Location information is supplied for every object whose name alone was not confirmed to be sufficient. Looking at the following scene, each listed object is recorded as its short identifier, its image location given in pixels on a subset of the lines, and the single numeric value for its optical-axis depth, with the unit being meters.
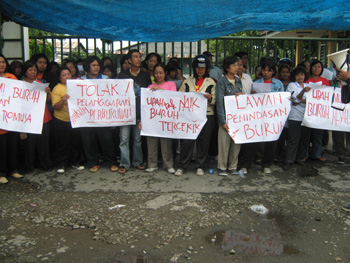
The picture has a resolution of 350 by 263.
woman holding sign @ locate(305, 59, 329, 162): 6.29
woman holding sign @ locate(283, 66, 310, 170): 6.08
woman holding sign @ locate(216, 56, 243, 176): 5.65
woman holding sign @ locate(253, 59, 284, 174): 5.98
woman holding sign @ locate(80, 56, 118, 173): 5.89
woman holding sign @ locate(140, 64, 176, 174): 5.82
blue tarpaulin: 5.47
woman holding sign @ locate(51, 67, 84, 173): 5.75
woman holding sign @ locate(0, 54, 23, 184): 5.40
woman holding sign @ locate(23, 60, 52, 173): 5.64
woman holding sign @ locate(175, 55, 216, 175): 5.73
